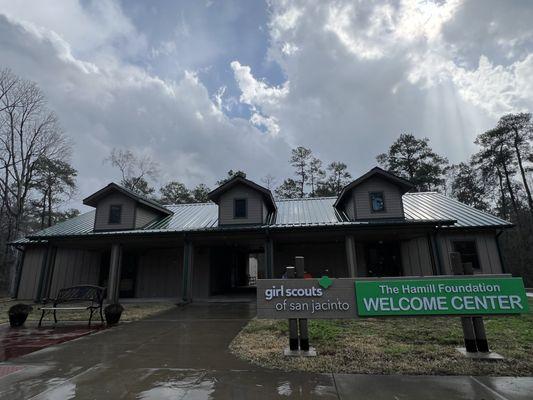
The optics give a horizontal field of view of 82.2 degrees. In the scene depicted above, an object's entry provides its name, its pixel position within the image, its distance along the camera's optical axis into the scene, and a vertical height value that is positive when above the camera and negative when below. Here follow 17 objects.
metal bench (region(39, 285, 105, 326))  8.73 -0.31
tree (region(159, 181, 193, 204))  39.30 +11.24
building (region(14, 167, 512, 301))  13.80 +1.94
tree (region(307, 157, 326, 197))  36.81 +12.61
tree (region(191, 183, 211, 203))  38.09 +10.95
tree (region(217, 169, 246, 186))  37.81 +12.84
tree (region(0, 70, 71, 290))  24.11 +9.80
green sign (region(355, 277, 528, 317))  5.05 -0.34
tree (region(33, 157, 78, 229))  29.97 +10.07
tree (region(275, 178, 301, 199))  36.71 +10.59
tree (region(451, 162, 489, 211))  34.38 +9.81
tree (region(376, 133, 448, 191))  34.62 +13.00
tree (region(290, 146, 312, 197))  37.31 +14.49
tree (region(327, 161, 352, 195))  36.44 +12.09
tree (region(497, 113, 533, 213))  29.19 +13.24
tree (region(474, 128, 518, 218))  30.61 +11.38
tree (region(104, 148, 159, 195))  33.29 +10.87
